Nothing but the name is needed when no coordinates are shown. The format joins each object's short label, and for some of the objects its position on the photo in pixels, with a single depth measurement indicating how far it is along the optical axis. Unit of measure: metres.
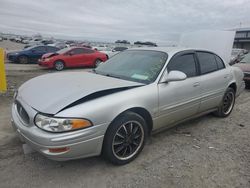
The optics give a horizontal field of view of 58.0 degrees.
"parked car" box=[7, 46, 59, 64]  14.88
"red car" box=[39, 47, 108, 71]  12.59
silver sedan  2.51
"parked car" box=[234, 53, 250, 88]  8.05
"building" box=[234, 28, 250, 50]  34.81
